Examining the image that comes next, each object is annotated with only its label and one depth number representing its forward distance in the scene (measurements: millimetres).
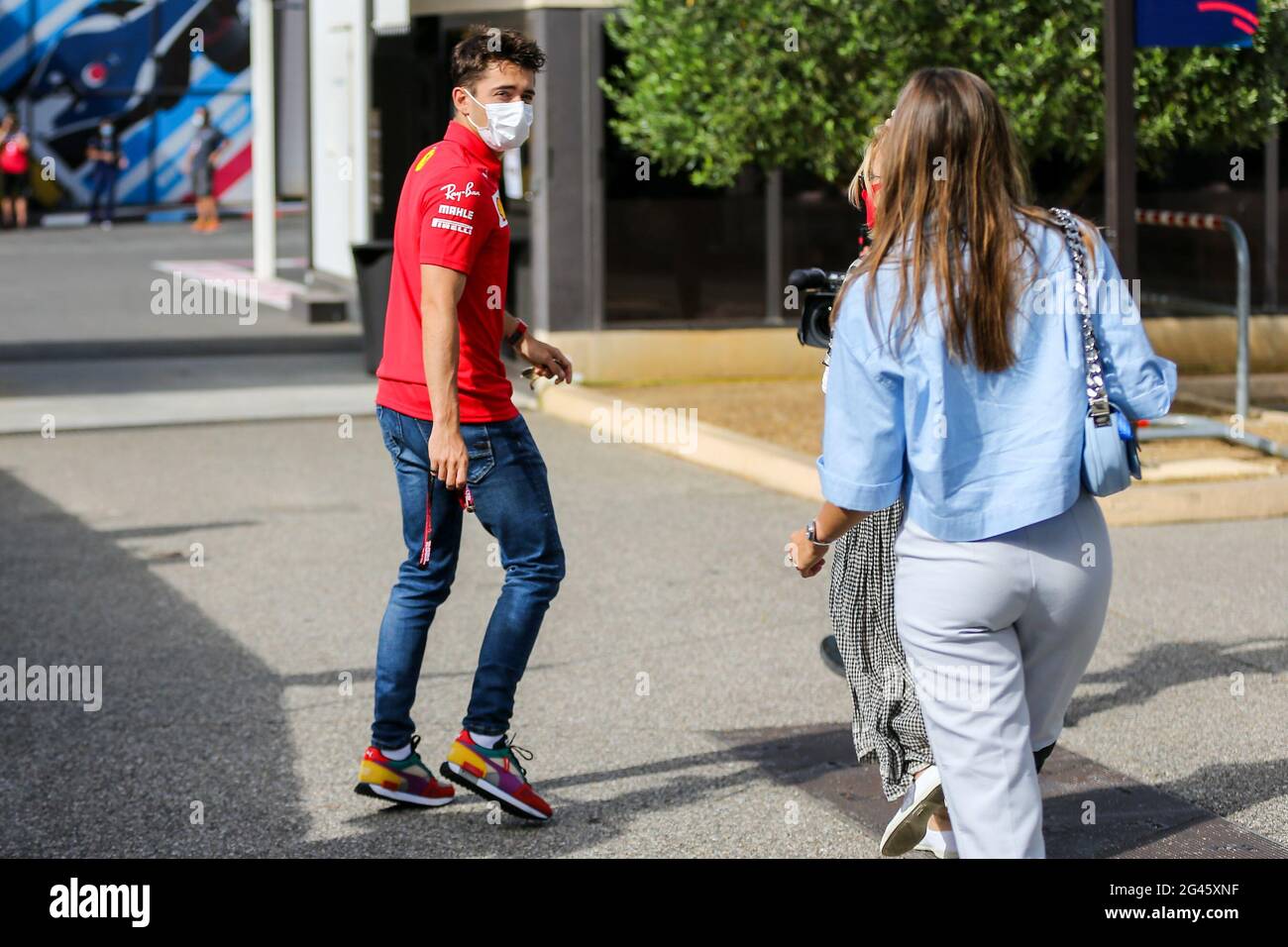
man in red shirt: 4516
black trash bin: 14070
